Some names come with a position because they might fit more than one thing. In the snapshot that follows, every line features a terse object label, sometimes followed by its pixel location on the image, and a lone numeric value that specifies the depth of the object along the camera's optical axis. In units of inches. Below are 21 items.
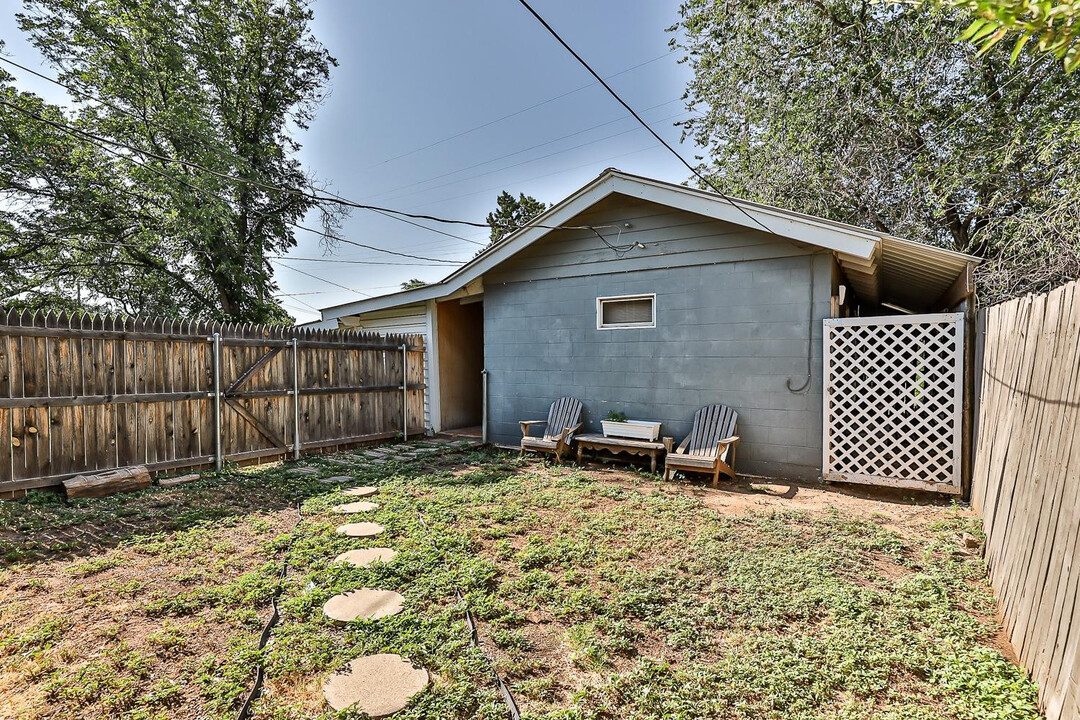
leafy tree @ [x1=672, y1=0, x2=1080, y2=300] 293.3
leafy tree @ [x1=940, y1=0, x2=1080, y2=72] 45.4
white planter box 243.9
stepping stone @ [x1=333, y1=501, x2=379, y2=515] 177.2
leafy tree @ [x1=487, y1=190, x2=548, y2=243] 862.5
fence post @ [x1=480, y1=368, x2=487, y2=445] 319.9
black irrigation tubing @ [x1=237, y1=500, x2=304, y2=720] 77.3
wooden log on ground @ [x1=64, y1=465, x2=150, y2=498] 185.5
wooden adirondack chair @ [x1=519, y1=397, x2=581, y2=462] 264.1
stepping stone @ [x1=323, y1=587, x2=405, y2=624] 104.8
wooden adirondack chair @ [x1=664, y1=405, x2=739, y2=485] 215.5
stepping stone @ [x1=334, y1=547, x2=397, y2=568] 131.3
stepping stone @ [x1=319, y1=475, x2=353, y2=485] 221.0
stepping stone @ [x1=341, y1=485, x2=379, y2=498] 199.2
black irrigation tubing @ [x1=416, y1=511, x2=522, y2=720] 76.9
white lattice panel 195.0
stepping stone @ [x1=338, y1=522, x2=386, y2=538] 152.9
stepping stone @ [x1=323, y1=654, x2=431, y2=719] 78.3
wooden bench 236.5
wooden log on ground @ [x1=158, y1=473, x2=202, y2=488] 209.0
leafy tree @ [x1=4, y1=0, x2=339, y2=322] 510.6
